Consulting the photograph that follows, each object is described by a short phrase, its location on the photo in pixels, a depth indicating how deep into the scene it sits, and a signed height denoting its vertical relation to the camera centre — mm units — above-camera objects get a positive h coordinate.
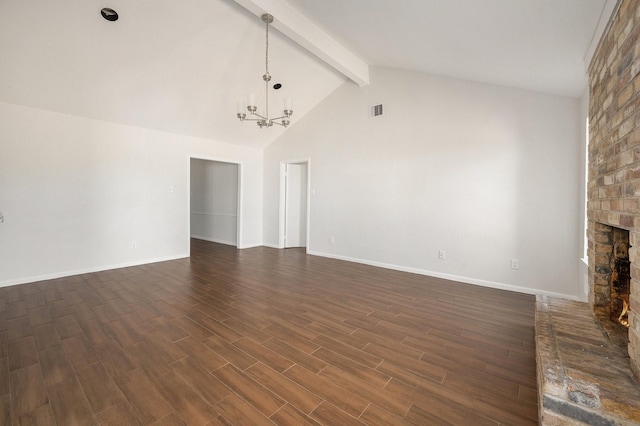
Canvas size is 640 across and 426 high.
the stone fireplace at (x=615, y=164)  1314 +301
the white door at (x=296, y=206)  6453 +153
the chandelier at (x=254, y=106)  3168 +1344
